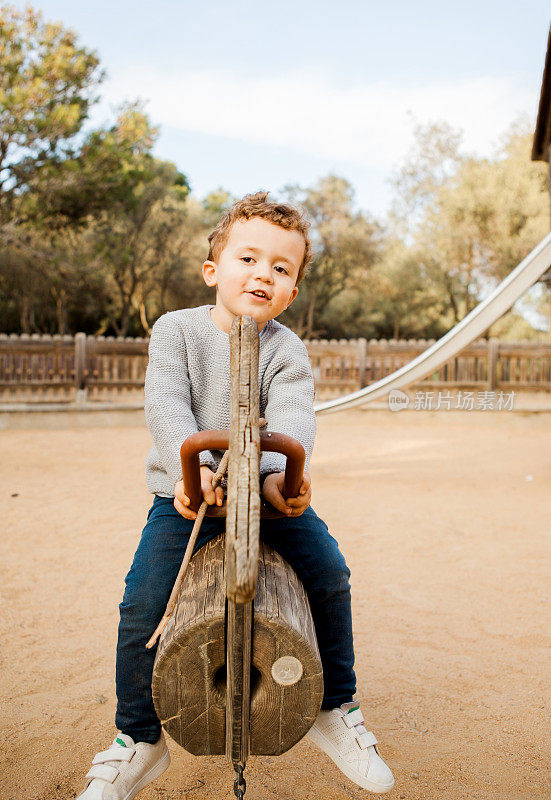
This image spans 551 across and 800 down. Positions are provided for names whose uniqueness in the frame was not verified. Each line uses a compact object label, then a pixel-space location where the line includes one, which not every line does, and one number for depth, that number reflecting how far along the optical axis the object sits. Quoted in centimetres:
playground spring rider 128
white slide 500
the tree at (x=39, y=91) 1490
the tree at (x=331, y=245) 2588
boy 161
